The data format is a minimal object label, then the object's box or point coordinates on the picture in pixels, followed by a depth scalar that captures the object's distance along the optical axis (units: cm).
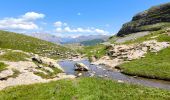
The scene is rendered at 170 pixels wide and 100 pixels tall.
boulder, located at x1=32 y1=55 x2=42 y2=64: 2987
